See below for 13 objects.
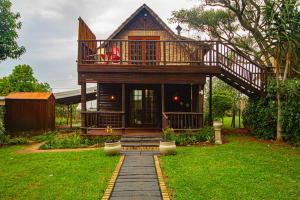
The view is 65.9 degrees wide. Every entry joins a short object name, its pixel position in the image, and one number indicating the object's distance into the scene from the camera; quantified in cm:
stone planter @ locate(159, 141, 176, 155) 820
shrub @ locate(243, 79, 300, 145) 944
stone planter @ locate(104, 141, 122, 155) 822
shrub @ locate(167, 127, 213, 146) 1015
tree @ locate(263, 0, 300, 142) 895
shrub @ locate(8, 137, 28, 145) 1158
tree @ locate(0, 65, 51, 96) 2204
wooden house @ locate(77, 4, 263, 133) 1127
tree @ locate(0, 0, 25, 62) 1174
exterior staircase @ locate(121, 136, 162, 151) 974
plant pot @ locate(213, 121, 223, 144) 1002
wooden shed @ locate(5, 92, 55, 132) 1410
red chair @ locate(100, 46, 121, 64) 1165
